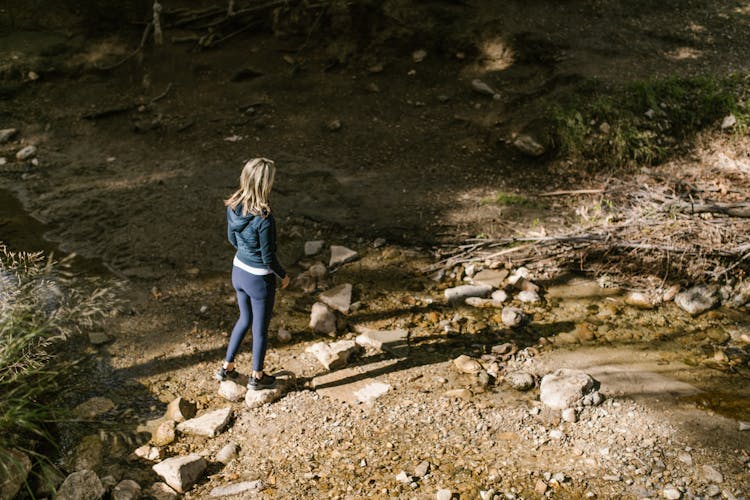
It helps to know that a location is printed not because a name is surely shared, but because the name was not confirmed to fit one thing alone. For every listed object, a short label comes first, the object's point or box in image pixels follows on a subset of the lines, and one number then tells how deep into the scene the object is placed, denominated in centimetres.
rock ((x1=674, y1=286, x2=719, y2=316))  514
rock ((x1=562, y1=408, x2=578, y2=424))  398
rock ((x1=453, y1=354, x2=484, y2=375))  450
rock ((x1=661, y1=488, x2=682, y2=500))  337
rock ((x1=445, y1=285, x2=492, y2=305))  530
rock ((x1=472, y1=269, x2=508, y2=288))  550
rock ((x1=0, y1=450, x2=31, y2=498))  328
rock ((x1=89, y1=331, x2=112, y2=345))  477
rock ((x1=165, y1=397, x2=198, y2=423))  403
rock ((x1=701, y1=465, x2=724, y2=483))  351
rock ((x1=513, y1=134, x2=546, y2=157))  717
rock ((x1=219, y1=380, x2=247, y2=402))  424
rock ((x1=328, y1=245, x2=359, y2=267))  577
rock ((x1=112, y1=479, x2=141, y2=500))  339
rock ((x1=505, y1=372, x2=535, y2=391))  433
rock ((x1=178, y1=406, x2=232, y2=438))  391
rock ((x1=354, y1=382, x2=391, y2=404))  425
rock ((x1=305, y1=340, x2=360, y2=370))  454
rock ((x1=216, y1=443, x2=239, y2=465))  373
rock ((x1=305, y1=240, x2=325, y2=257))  589
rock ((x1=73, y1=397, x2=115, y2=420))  406
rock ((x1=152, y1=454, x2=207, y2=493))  350
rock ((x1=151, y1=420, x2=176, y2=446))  386
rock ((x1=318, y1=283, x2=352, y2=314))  521
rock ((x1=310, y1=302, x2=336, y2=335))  495
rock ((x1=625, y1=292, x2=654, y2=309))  523
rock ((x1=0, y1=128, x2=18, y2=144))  795
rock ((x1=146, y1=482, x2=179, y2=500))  347
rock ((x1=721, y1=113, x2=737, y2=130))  709
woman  381
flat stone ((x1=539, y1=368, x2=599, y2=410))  409
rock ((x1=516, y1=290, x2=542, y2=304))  530
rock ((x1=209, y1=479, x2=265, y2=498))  349
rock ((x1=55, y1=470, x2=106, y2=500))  334
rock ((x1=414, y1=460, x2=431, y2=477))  358
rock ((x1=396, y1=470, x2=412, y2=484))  353
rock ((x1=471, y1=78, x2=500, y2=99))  804
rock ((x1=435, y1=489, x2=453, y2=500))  338
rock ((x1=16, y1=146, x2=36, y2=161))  763
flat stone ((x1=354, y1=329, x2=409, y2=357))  478
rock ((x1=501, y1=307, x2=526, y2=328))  498
